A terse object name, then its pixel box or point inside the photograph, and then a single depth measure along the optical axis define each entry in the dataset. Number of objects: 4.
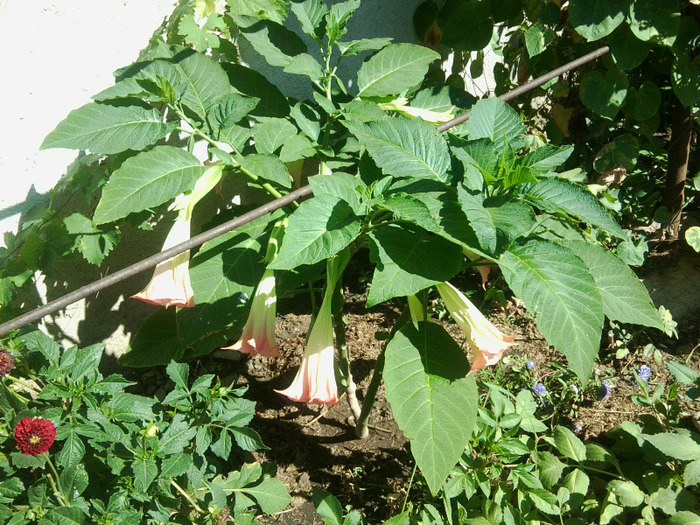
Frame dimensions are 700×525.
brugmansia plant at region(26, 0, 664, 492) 1.15
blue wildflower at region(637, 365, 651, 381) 2.15
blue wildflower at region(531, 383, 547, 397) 2.05
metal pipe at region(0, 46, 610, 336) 0.99
